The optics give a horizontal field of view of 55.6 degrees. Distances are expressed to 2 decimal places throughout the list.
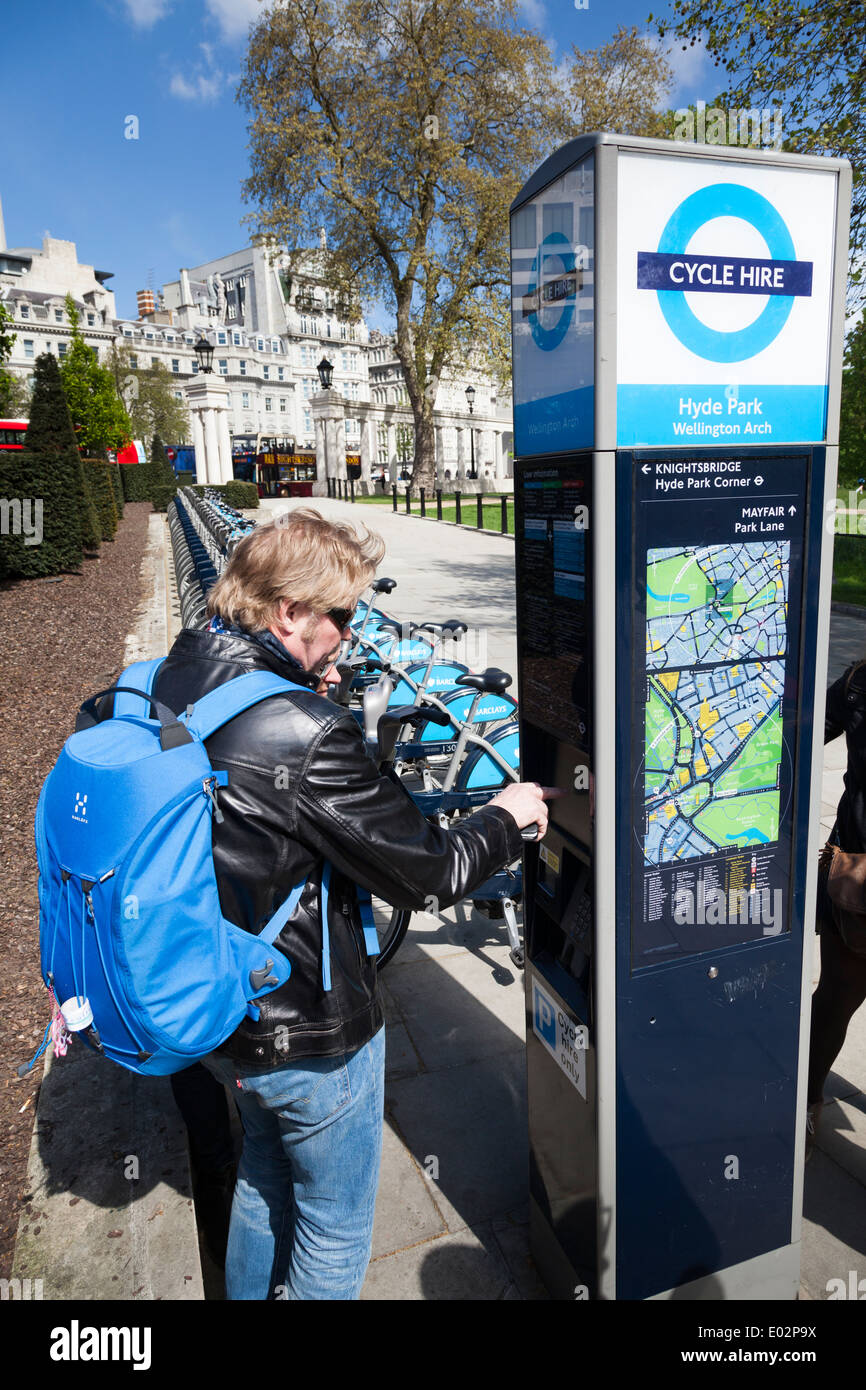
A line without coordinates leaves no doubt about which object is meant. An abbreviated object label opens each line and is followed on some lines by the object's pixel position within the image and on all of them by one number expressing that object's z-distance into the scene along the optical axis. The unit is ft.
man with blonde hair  4.75
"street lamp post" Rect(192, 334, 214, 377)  79.86
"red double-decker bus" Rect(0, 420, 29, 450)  54.08
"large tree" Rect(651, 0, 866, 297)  32.71
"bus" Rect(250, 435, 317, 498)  136.98
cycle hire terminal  5.15
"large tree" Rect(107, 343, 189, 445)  182.70
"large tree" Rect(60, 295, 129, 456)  101.50
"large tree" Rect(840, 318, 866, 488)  55.47
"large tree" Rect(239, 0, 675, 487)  81.25
